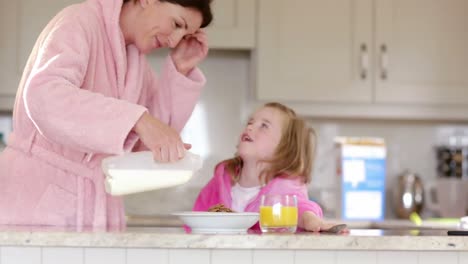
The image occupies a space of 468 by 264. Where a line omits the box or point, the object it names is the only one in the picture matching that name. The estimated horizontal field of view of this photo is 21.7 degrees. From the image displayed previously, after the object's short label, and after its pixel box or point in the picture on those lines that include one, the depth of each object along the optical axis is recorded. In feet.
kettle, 20.14
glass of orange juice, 11.09
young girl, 13.48
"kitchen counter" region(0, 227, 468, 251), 10.32
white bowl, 10.69
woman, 10.90
